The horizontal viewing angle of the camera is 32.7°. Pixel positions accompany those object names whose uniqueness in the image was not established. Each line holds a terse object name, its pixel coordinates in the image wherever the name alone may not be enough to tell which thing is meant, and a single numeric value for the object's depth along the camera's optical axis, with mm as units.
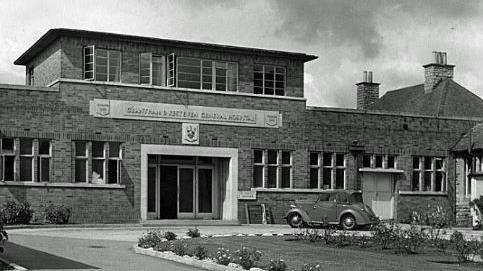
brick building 30391
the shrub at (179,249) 17266
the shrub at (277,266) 13500
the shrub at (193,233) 23162
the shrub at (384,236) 19219
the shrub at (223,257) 15266
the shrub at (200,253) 16312
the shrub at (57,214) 29453
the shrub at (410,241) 18406
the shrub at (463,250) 16594
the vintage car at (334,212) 29812
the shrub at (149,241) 19448
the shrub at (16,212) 28328
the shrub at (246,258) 14476
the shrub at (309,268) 12560
